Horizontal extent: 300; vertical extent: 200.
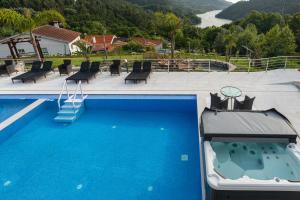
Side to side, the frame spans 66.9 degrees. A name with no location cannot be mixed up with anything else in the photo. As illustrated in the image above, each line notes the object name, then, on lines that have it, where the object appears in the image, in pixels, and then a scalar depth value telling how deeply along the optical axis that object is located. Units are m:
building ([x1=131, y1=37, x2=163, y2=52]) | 52.28
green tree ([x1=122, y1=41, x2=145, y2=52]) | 43.00
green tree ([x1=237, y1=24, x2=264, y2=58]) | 40.53
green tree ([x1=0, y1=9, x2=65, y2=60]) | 12.94
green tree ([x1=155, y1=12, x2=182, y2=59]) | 12.13
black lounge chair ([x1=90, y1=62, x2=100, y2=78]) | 10.19
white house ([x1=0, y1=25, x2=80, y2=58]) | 36.72
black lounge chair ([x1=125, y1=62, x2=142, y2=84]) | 9.09
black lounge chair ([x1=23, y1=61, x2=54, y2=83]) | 10.05
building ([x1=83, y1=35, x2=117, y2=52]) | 45.08
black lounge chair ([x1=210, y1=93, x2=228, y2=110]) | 5.98
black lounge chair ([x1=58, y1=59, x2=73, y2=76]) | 10.73
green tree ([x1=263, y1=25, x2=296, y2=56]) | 33.22
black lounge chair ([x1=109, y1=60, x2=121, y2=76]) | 10.30
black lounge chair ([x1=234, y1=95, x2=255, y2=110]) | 5.80
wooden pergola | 14.36
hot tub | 3.23
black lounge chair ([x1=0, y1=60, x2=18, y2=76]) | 11.37
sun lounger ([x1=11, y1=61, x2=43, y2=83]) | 10.60
